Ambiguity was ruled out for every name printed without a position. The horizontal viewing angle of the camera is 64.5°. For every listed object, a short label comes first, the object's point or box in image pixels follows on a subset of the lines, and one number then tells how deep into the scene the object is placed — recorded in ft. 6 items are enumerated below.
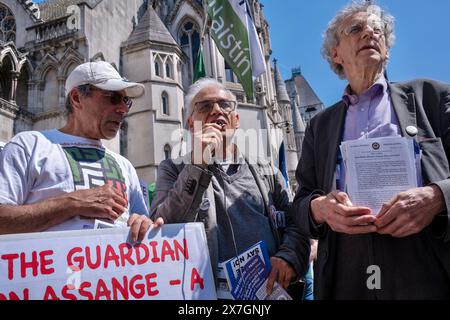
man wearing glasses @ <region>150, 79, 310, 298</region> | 6.97
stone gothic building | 51.75
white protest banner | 5.76
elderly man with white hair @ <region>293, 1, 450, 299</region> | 5.59
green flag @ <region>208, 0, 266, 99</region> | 19.03
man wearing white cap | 6.58
